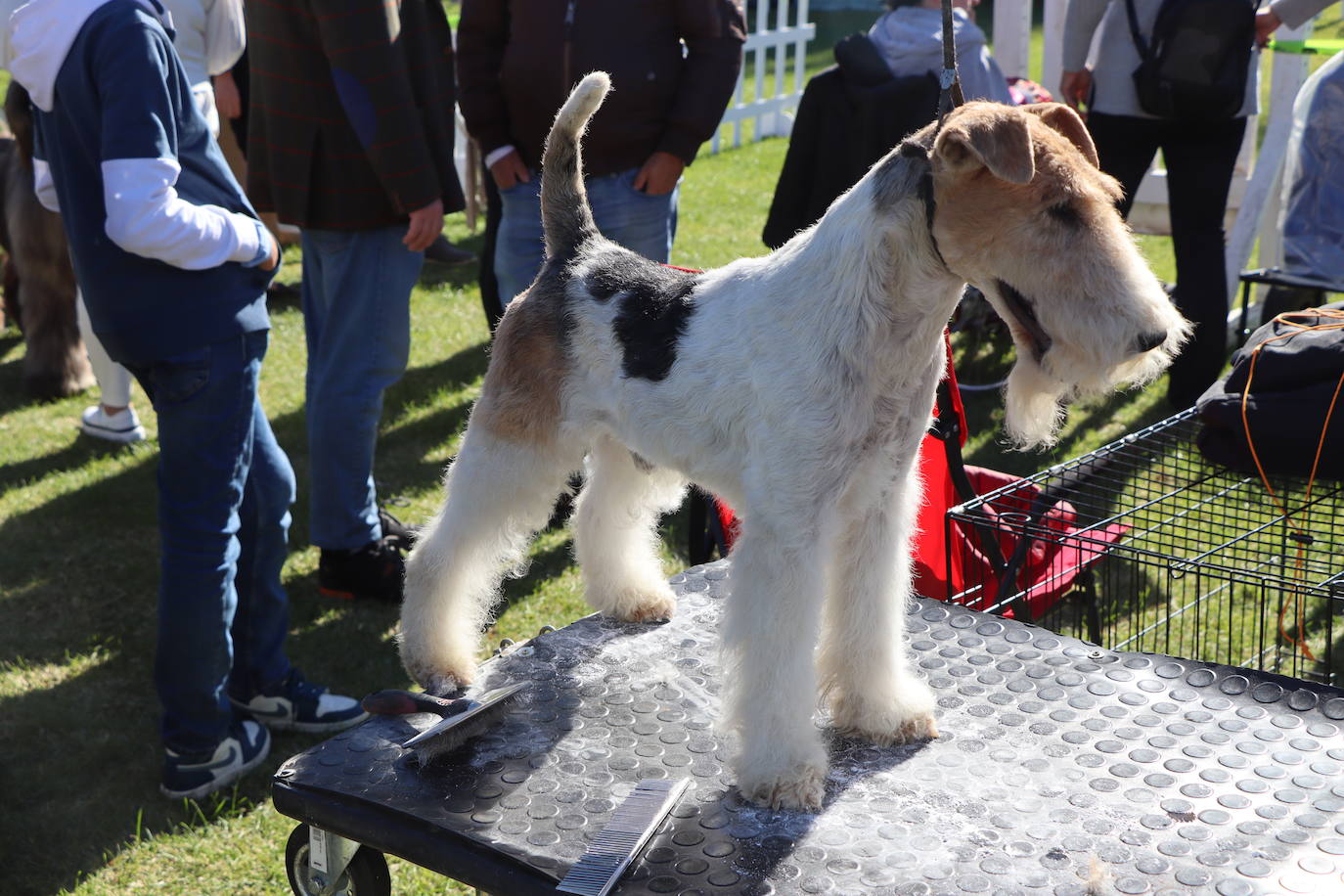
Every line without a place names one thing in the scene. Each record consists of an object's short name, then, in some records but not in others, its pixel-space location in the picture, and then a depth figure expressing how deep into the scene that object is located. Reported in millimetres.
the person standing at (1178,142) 5391
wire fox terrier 2143
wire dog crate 3119
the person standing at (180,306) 2766
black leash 2400
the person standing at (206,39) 4484
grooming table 2279
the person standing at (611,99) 4133
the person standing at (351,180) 3775
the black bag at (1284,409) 3178
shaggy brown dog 5875
